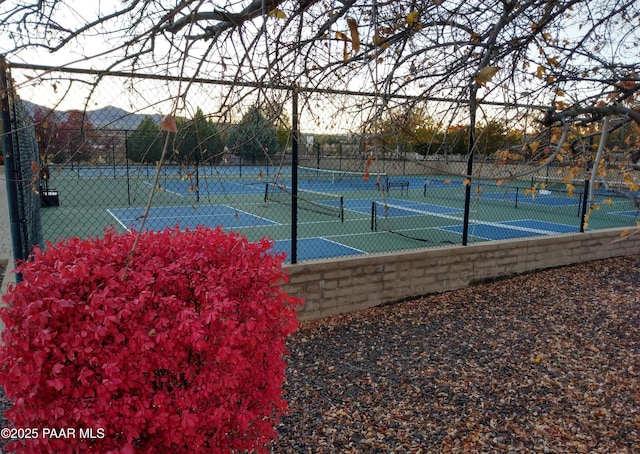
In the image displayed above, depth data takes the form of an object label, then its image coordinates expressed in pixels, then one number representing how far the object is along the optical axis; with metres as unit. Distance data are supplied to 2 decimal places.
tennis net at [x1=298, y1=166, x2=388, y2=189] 27.46
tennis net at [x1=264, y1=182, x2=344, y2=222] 19.33
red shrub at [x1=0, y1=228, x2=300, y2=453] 2.17
